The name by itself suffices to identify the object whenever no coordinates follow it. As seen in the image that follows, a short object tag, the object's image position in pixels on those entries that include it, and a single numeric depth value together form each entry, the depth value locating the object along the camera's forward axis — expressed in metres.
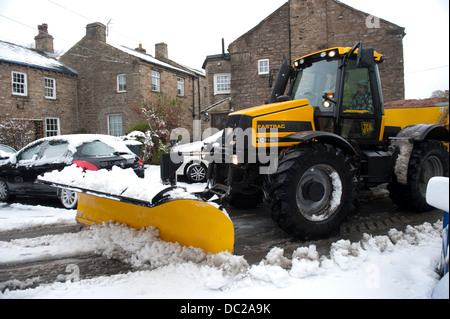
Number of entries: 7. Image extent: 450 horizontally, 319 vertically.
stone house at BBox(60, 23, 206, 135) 21.11
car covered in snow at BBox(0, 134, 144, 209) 6.44
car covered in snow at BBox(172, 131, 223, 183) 8.92
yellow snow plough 3.13
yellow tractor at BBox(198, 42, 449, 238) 3.79
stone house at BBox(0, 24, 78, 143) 18.03
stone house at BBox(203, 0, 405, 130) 14.50
